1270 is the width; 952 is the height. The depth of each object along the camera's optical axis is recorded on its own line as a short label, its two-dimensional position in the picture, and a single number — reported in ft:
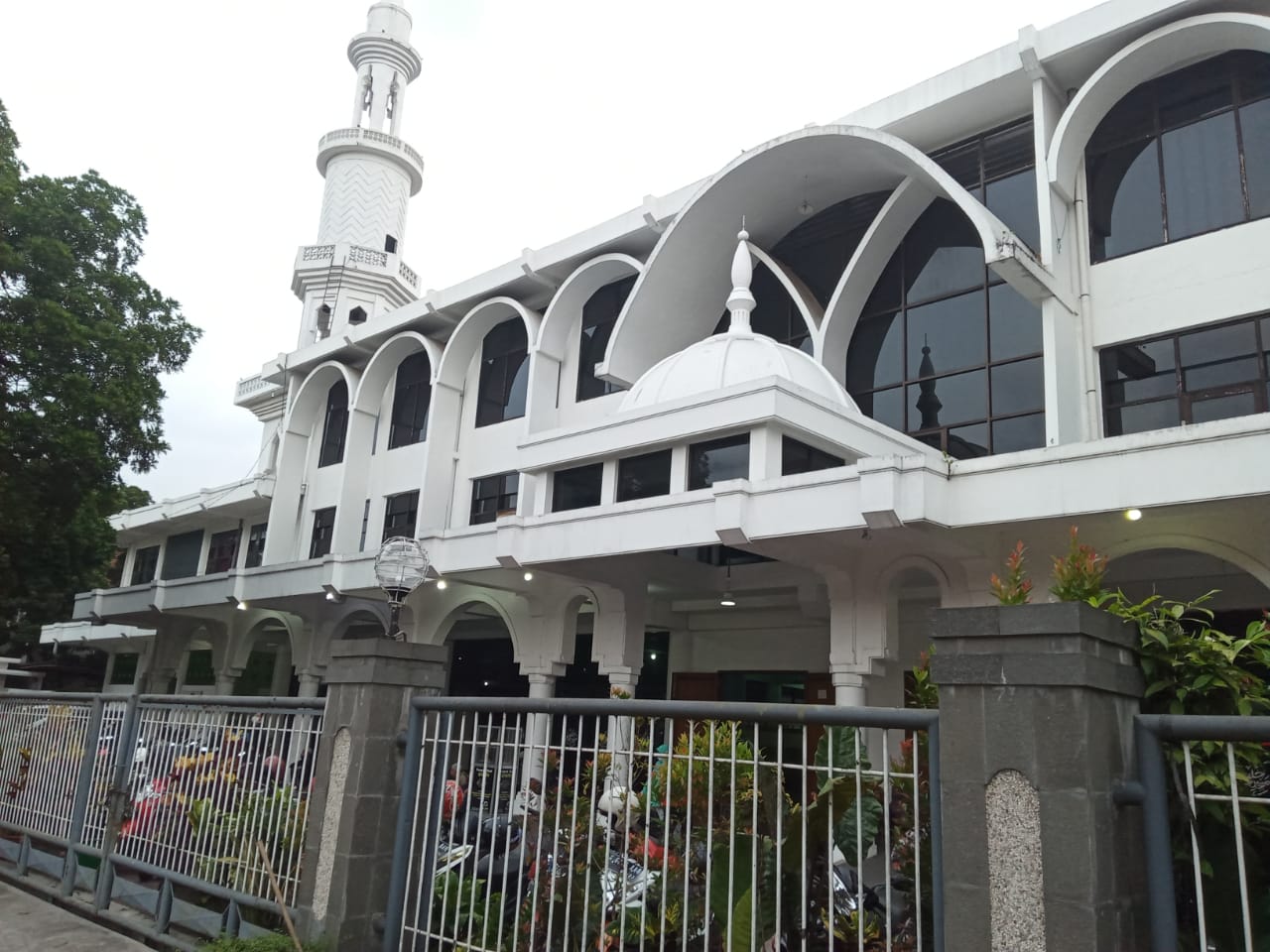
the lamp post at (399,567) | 22.04
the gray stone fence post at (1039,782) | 10.00
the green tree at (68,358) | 53.01
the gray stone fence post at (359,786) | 18.29
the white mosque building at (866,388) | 36.14
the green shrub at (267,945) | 18.02
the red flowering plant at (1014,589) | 13.44
